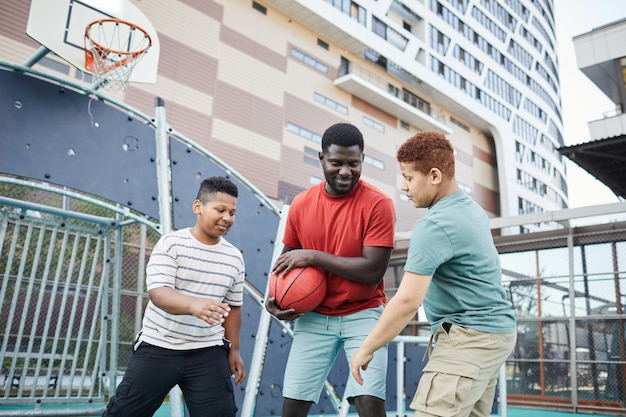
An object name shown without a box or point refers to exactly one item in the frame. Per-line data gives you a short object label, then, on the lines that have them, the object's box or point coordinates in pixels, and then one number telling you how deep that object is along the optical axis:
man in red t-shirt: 2.86
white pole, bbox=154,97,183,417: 4.60
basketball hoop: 6.29
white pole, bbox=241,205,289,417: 4.51
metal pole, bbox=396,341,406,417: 5.86
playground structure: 4.43
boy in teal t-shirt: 2.14
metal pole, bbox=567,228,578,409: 11.31
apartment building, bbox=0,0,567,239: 18.47
